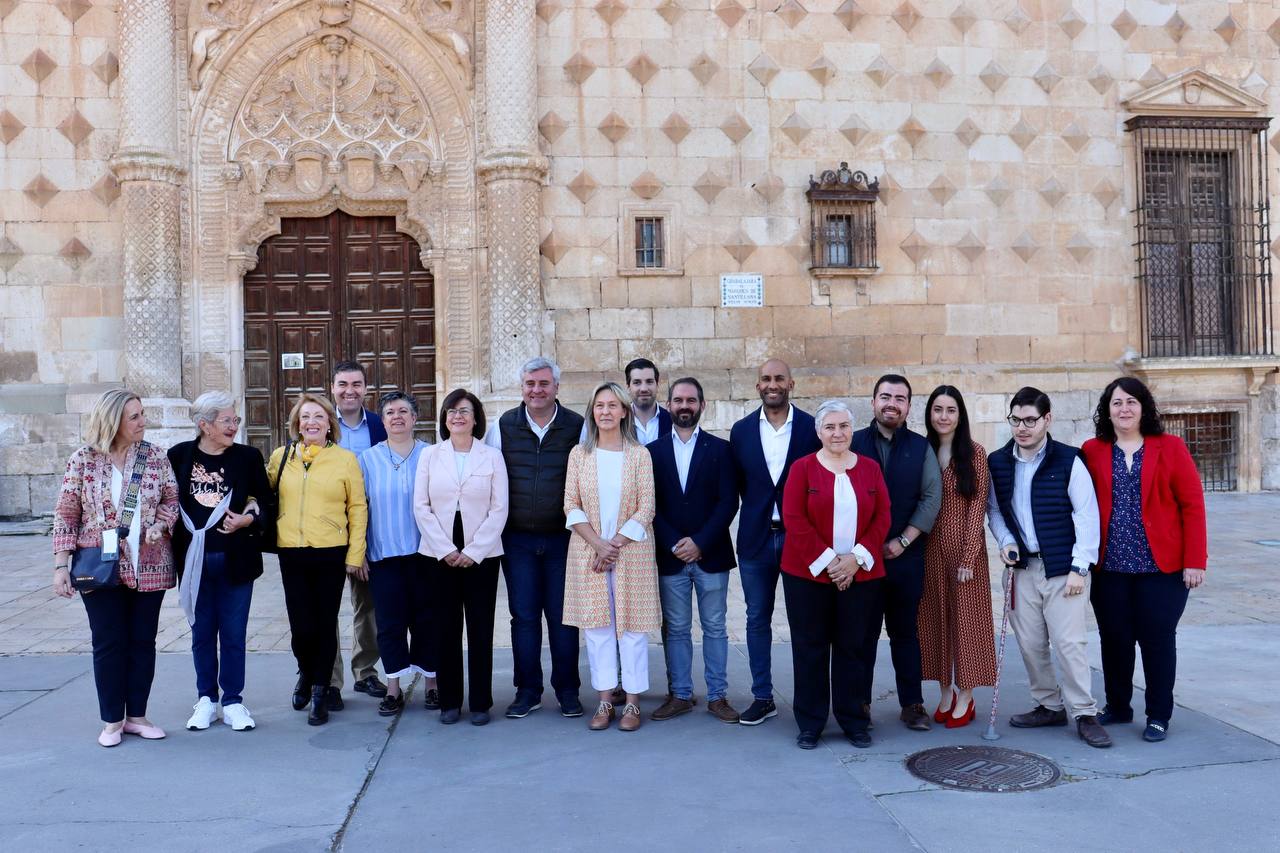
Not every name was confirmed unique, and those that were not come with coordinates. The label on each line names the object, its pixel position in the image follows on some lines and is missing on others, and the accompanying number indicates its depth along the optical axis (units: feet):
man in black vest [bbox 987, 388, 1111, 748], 17.08
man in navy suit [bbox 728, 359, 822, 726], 18.38
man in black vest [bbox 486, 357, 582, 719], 18.79
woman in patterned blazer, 16.93
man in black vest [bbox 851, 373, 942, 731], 17.53
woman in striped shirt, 18.94
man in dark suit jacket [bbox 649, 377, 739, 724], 18.71
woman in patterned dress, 17.72
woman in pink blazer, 18.42
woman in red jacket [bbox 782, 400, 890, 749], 16.79
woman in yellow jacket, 18.60
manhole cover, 14.94
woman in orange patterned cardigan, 18.28
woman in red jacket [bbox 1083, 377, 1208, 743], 16.98
